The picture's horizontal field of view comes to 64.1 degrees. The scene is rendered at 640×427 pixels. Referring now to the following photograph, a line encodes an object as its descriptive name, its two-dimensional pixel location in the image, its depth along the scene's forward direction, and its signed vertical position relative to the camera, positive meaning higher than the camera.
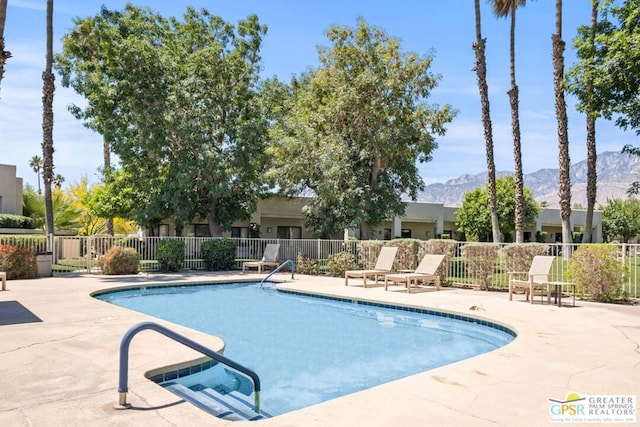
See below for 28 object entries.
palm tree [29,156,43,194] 57.00 +7.80
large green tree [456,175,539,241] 40.16 +1.36
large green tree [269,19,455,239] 23.09 +4.61
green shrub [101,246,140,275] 18.30 -1.03
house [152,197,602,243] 31.72 +0.42
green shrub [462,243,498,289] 14.52 -0.89
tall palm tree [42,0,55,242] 20.30 +4.61
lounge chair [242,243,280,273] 20.17 -1.12
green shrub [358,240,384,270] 17.78 -0.79
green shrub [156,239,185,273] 20.03 -0.90
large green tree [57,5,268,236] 21.16 +5.62
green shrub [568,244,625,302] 11.66 -1.00
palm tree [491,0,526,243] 22.20 +4.63
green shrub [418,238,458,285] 15.40 -0.68
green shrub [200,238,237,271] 21.23 -0.93
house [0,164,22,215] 29.58 +2.53
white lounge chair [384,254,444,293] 14.20 -1.23
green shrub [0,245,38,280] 16.08 -0.93
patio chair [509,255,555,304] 11.48 -1.15
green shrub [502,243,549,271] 13.37 -0.66
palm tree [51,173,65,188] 51.35 +5.42
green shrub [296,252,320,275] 19.91 -1.36
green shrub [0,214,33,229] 26.77 +0.66
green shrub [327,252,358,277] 18.69 -1.20
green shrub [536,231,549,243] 44.59 -0.64
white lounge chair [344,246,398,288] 15.34 -1.06
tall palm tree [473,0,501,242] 21.80 +5.20
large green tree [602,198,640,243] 54.09 +0.66
